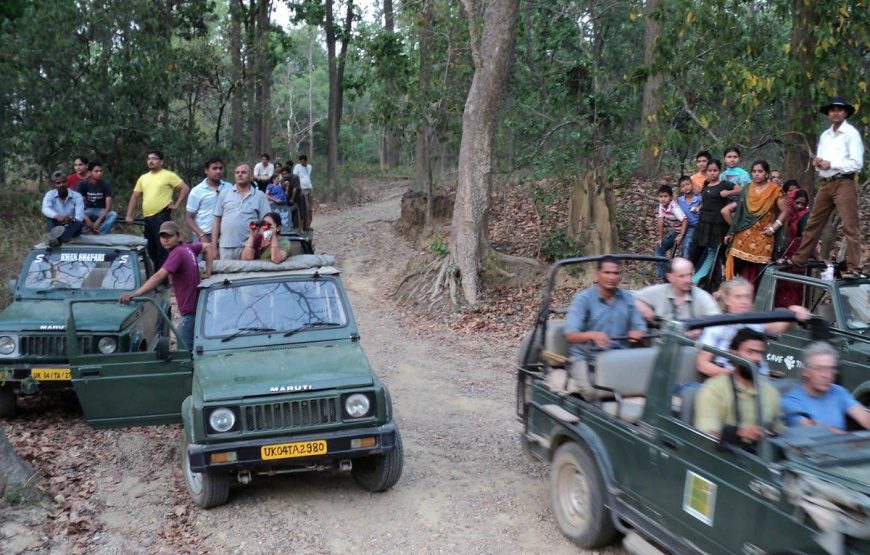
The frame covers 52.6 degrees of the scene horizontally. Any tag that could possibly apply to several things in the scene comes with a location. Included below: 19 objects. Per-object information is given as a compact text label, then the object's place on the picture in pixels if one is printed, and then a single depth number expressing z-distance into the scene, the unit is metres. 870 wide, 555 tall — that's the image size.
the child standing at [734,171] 11.75
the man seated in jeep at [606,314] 6.48
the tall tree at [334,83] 29.16
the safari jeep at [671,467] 4.05
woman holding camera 8.79
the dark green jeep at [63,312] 8.33
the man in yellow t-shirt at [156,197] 11.73
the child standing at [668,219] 12.52
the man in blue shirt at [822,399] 4.87
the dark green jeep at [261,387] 6.17
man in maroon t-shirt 8.04
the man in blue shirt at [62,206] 11.17
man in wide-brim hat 9.79
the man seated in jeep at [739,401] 4.45
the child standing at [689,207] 12.27
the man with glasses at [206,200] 10.73
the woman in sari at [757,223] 10.95
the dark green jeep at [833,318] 7.16
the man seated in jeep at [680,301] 6.77
